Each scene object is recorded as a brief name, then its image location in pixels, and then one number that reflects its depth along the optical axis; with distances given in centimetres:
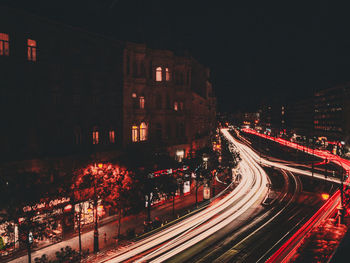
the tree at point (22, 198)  1616
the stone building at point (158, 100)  3159
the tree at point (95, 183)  2142
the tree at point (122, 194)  2238
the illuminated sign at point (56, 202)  2264
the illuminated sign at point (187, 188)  4091
